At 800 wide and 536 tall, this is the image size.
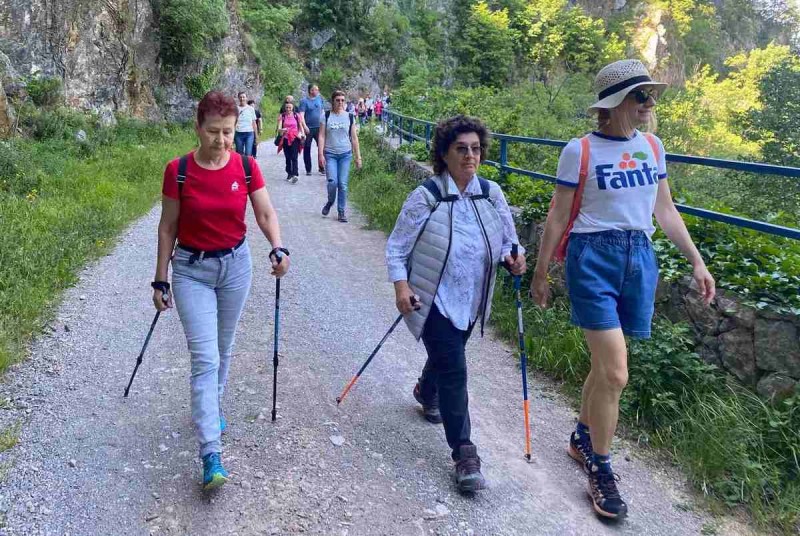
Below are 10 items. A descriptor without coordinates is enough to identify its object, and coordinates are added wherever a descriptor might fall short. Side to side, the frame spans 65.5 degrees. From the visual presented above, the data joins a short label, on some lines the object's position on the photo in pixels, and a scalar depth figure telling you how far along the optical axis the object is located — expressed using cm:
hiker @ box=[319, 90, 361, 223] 969
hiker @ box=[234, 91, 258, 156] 1365
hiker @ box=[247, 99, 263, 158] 1457
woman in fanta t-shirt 292
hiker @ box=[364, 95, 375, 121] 3334
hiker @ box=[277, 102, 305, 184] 1367
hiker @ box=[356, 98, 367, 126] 3198
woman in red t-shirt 307
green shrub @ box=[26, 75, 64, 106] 1311
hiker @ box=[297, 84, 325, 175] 1310
